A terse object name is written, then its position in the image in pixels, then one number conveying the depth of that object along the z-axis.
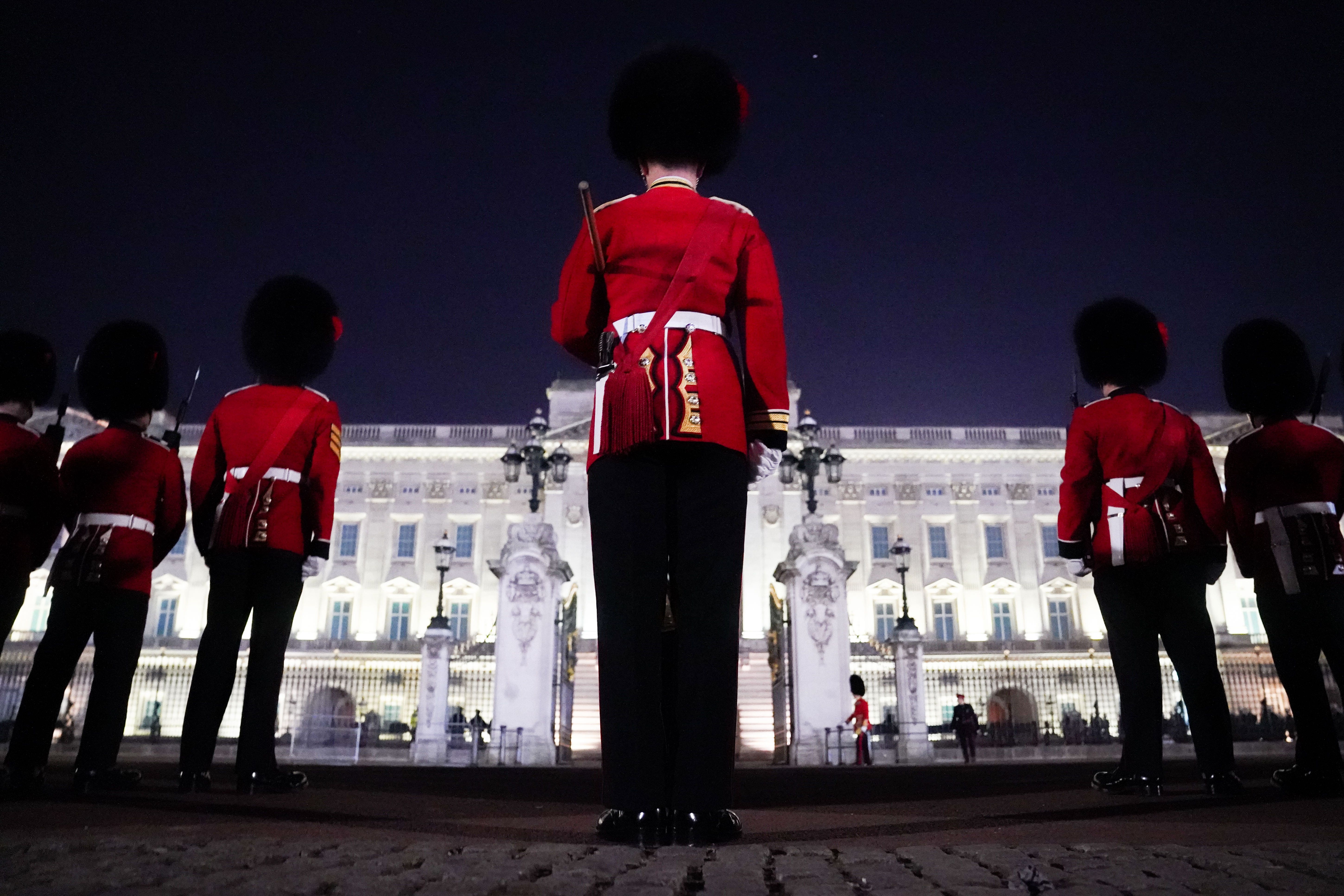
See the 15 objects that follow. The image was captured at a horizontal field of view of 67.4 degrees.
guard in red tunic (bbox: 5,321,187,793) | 5.11
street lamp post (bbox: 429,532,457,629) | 16.22
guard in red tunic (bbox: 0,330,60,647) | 5.20
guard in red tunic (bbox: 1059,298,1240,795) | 5.03
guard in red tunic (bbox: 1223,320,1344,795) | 5.12
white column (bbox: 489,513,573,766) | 14.23
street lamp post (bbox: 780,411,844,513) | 16.06
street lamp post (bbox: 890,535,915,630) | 16.64
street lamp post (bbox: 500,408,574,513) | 15.88
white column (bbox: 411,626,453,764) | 15.02
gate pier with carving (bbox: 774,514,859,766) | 13.73
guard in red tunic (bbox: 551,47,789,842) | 3.11
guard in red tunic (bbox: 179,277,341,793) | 5.16
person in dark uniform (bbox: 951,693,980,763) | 16.95
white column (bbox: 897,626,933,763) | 15.23
